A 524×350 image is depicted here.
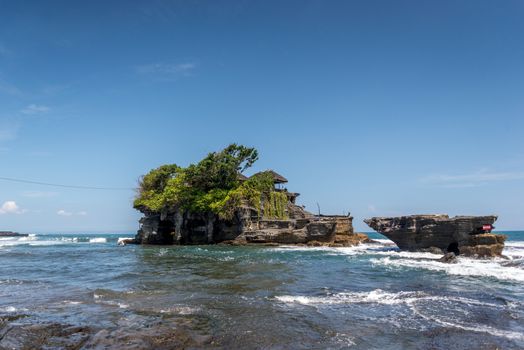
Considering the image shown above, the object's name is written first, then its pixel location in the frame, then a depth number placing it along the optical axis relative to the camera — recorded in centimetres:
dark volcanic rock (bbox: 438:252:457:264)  2662
